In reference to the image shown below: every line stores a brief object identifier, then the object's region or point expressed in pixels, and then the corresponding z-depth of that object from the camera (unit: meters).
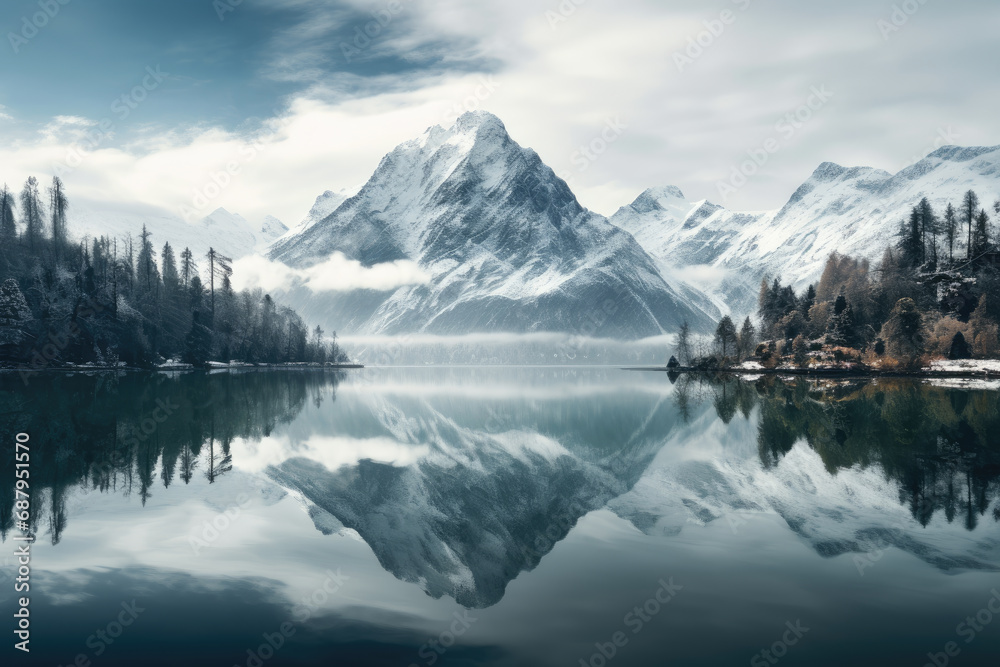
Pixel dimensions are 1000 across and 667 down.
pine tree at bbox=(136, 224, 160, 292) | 185.62
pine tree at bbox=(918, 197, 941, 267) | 151.62
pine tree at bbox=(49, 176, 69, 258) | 170.75
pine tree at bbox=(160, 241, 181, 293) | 190.38
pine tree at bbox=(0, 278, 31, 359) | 127.62
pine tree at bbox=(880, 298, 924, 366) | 122.31
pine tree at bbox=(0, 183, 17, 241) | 156.38
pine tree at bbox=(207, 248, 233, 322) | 192.25
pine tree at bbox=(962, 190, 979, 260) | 153.93
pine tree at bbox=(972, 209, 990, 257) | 137.62
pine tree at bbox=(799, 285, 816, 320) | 163.75
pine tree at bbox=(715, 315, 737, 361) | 181.12
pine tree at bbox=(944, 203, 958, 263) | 150.75
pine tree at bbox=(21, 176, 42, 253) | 167.12
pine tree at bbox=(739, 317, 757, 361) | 180.75
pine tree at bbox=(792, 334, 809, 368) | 146.12
